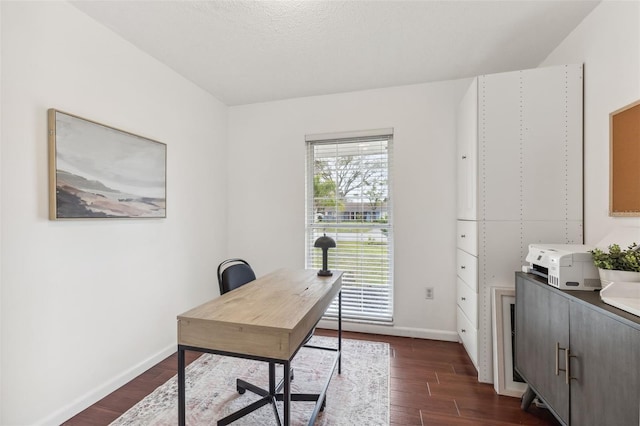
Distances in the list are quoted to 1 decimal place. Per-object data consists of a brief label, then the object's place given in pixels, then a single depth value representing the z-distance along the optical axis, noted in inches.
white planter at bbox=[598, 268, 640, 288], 56.0
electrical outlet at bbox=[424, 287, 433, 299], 119.7
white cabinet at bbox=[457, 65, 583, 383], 82.5
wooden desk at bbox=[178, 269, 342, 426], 48.6
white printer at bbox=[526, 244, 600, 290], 62.9
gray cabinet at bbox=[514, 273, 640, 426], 45.0
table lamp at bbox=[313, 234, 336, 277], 88.0
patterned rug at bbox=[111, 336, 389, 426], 72.7
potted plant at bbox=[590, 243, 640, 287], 55.9
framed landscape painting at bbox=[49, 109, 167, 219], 70.8
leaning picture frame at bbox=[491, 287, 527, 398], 82.4
